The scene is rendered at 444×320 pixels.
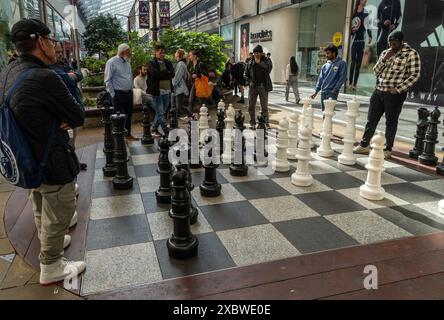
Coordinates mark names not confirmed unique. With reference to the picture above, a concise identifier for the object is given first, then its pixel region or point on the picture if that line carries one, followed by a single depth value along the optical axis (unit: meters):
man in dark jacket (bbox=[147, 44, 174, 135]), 6.37
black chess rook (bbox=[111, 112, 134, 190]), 3.95
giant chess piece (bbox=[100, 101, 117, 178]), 4.39
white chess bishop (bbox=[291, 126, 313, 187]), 3.92
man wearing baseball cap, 2.00
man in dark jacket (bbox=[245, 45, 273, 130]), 7.17
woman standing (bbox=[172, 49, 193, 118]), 7.52
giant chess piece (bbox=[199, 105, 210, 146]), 6.06
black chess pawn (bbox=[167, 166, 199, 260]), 2.54
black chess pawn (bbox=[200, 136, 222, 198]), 3.72
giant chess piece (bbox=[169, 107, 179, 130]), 5.36
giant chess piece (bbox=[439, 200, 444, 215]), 3.33
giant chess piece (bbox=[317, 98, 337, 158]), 4.96
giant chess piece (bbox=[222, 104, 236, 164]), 4.97
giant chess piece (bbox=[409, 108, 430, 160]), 5.14
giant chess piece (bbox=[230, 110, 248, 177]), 4.38
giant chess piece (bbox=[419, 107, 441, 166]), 4.75
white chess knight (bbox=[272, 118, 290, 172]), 4.50
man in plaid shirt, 4.73
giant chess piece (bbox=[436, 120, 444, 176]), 4.42
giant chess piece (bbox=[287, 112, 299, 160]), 5.10
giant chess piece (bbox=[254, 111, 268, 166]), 4.84
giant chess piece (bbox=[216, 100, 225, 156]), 5.02
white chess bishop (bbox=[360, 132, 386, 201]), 3.56
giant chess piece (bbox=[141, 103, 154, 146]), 5.82
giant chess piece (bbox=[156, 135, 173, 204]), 3.49
